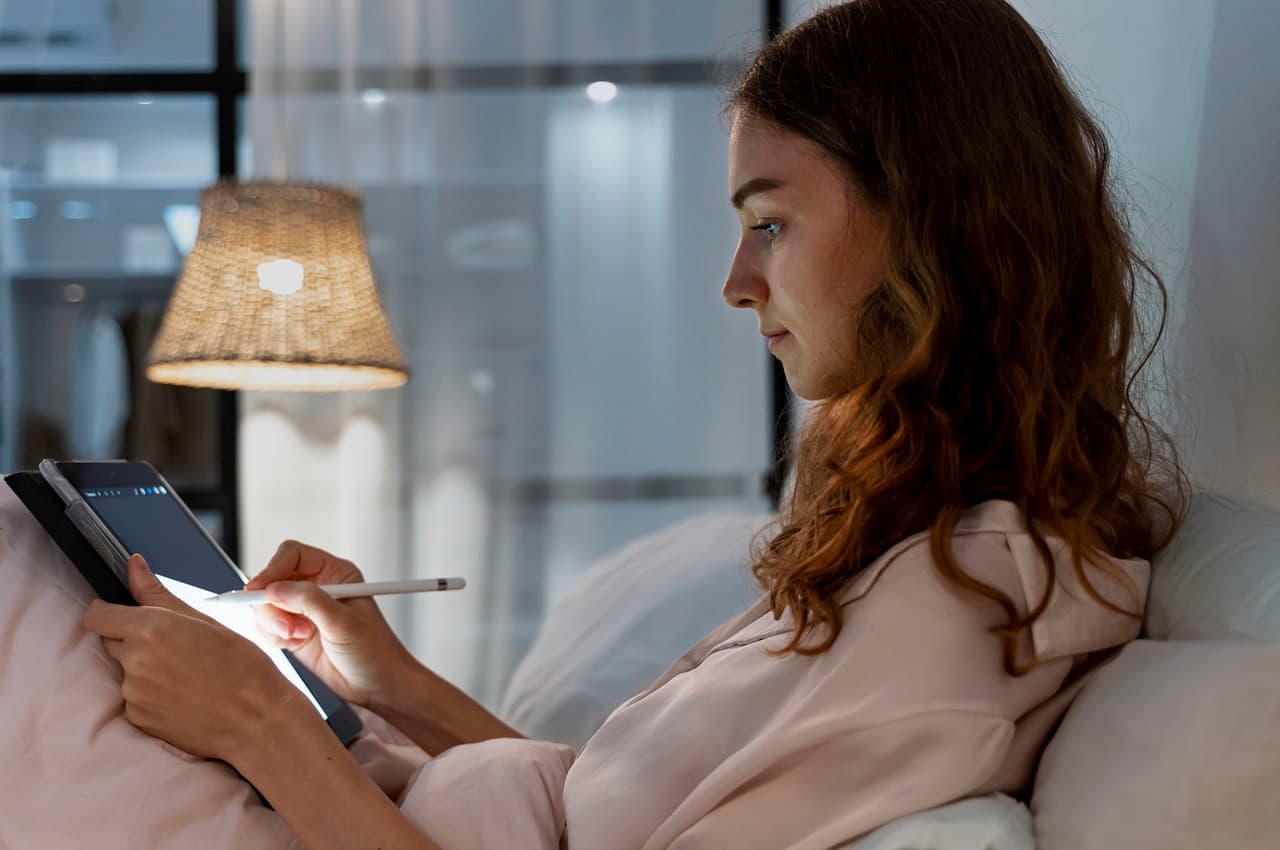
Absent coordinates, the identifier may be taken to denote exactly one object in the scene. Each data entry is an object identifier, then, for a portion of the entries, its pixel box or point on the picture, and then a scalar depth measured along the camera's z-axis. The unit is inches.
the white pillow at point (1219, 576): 27.6
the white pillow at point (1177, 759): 24.4
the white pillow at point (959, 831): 26.9
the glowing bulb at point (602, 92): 112.9
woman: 29.2
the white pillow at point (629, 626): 59.5
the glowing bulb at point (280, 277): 83.4
